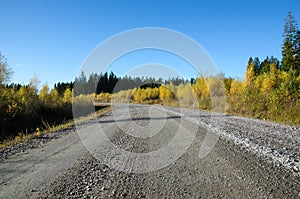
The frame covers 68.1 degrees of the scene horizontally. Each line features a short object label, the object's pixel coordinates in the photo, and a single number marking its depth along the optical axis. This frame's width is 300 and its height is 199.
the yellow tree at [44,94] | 19.45
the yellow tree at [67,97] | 25.81
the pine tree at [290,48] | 41.44
